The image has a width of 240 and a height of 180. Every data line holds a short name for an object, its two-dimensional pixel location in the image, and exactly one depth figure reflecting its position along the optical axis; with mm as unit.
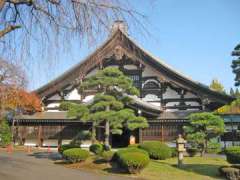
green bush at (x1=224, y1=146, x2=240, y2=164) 11376
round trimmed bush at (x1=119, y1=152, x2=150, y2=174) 10712
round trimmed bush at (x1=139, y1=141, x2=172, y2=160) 14128
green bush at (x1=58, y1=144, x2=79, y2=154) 14927
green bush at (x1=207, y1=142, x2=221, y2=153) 16525
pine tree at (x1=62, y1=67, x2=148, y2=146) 14216
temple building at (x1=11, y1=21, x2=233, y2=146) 19459
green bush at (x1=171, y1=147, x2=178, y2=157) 15365
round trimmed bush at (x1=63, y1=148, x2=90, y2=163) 12903
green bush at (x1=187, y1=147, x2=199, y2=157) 16398
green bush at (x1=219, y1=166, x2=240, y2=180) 9759
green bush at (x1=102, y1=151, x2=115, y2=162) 12736
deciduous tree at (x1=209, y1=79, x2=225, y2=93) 47491
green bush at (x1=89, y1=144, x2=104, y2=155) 14671
